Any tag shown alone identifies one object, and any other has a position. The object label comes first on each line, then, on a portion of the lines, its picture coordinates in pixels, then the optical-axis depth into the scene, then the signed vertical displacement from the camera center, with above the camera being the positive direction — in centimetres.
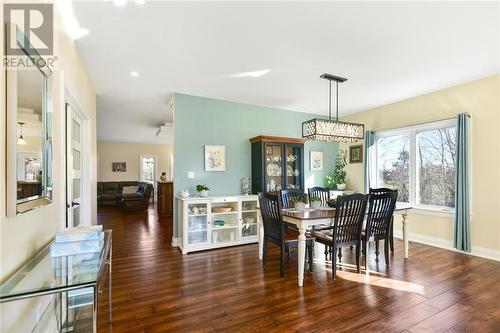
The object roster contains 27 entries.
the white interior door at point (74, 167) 254 +1
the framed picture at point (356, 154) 537 +30
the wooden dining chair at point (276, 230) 288 -78
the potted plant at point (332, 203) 347 -52
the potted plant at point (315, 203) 357 -52
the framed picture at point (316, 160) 561 +17
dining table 270 -61
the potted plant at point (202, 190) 410 -38
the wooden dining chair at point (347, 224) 278 -67
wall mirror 121 +20
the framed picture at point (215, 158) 438 +17
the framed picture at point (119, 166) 995 +8
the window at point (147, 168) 1038 -1
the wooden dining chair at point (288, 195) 379 -45
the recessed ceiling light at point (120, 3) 195 +133
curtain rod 366 +77
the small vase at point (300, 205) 325 -50
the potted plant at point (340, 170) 559 -7
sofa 755 -93
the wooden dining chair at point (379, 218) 302 -65
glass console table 111 -55
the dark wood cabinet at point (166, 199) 692 -90
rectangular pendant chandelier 327 +51
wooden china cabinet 449 +8
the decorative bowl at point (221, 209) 414 -71
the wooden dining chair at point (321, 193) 438 -47
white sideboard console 389 -91
